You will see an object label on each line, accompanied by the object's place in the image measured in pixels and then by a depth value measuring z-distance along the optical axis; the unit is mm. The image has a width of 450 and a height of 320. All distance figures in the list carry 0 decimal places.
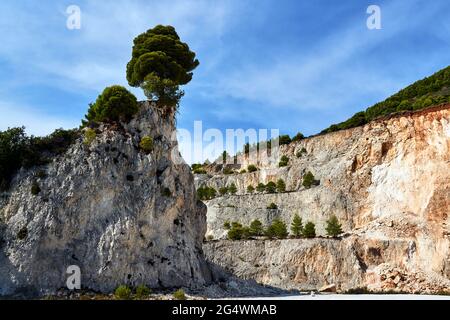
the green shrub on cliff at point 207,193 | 78781
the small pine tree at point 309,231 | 58531
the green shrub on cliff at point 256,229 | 63906
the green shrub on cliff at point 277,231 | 60281
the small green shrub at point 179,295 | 34125
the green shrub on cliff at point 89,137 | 41438
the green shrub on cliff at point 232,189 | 79438
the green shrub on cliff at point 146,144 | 42812
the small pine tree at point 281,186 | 73000
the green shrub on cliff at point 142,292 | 33981
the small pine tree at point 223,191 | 79062
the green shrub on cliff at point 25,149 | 40031
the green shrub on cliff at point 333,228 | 57969
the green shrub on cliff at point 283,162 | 79888
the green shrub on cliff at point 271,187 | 73750
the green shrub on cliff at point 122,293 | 33000
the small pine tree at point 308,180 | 69875
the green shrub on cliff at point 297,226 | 60216
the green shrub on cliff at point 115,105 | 43906
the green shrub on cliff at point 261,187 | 75138
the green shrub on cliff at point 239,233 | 61594
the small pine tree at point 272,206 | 69062
